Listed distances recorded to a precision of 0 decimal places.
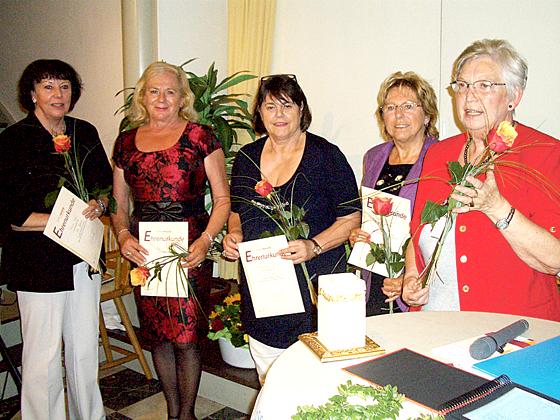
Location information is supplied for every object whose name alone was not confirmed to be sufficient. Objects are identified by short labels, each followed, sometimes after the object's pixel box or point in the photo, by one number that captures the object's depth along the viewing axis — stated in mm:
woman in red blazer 1642
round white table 1149
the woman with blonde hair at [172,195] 2479
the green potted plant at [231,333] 3100
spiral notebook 1021
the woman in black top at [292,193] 2266
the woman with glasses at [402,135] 2393
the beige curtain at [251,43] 4039
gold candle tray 1321
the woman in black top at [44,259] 2523
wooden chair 3521
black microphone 1279
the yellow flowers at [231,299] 3260
